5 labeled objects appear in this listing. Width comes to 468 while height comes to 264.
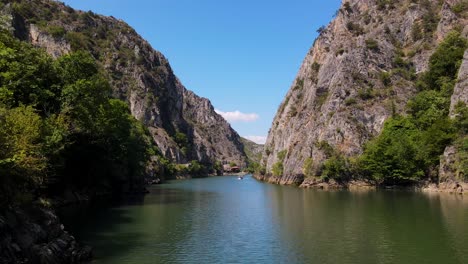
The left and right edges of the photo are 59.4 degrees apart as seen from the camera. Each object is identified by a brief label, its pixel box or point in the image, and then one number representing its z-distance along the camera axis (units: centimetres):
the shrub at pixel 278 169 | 14425
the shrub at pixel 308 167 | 11610
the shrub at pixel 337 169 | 10631
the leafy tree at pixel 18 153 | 2572
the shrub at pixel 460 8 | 12850
